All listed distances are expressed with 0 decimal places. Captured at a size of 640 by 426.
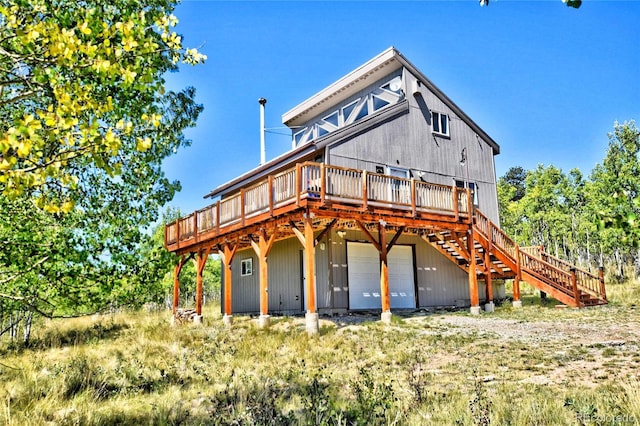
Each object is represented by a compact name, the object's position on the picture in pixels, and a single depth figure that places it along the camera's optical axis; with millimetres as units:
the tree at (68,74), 3291
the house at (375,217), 14414
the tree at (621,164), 27797
